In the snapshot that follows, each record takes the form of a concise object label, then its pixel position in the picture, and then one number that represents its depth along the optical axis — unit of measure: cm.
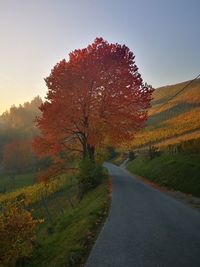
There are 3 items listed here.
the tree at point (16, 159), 9769
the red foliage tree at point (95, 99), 2492
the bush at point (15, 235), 955
